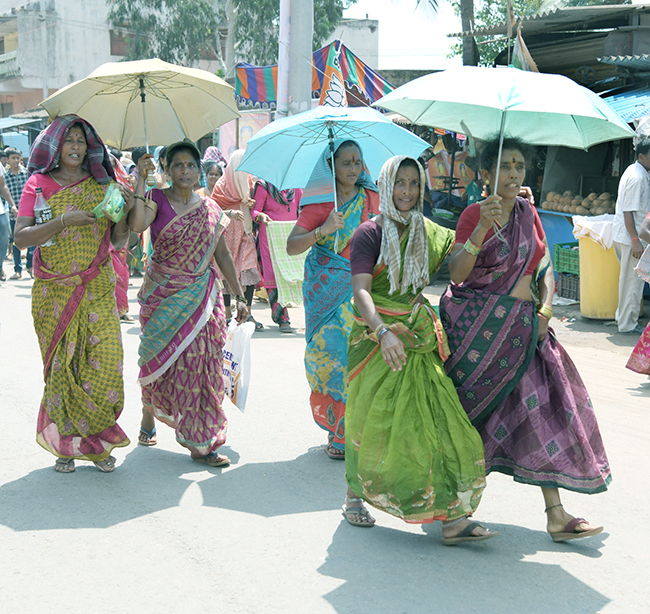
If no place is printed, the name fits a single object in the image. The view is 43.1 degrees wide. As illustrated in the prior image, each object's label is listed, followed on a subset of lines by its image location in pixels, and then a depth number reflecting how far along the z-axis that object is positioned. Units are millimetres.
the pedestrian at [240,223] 9359
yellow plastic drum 9555
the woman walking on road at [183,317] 4980
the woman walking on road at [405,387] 3604
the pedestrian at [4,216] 12650
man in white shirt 8391
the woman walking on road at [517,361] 3723
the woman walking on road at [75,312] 4766
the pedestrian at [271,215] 9578
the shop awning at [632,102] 9852
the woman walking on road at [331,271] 4996
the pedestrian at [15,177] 14508
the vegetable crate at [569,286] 10789
